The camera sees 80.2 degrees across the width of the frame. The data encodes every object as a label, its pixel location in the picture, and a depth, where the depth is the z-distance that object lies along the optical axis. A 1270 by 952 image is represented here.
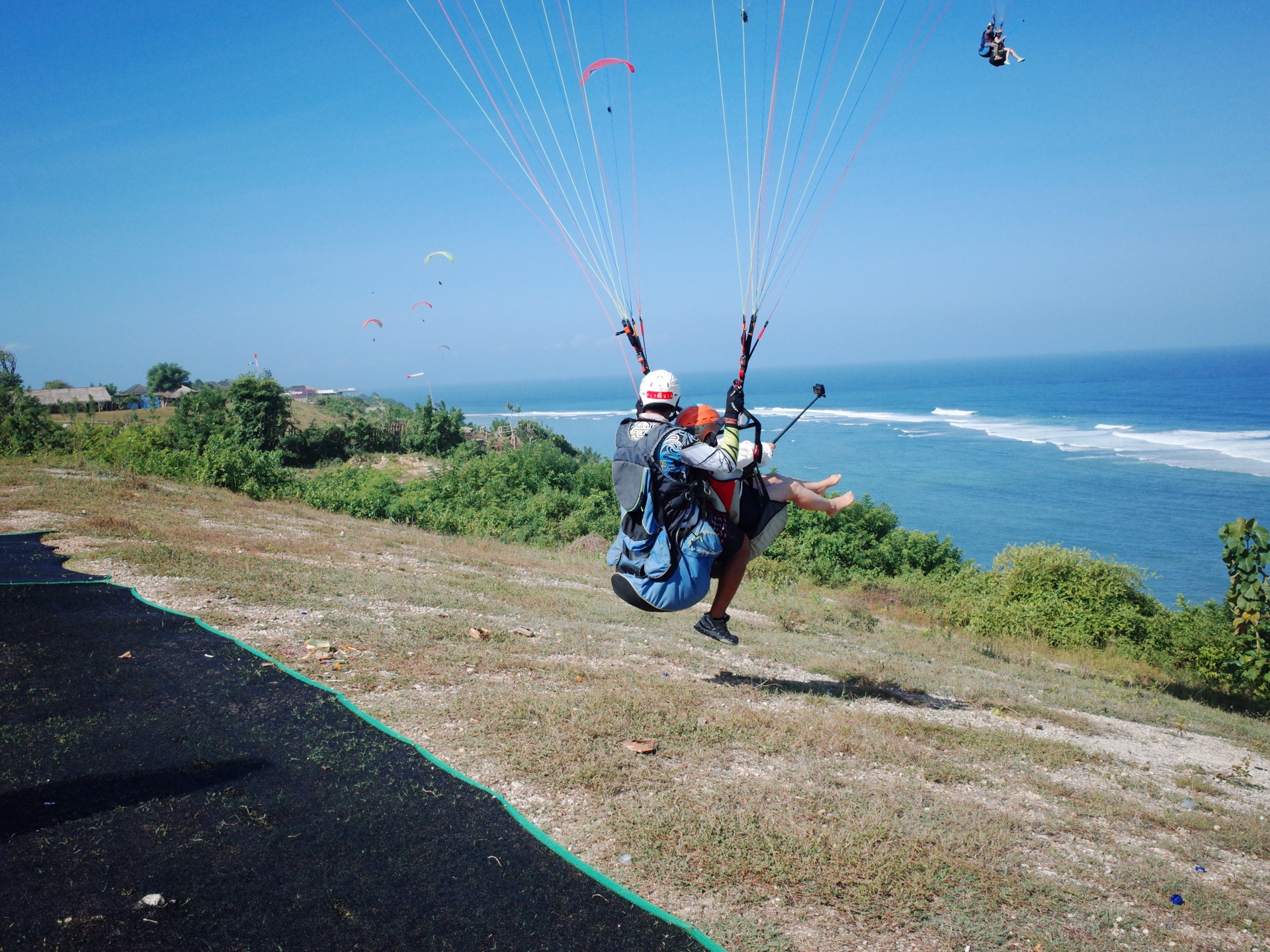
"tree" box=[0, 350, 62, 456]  20.41
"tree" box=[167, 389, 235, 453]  35.58
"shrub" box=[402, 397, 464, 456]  42.50
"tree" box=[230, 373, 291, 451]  38.53
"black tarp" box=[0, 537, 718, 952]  3.20
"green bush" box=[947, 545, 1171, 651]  16.23
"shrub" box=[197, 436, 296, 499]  19.59
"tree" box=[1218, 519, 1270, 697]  10.90
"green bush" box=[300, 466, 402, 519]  20.92
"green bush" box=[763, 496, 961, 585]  22.78
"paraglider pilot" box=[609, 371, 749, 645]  5.46
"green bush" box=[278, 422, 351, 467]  40.34
